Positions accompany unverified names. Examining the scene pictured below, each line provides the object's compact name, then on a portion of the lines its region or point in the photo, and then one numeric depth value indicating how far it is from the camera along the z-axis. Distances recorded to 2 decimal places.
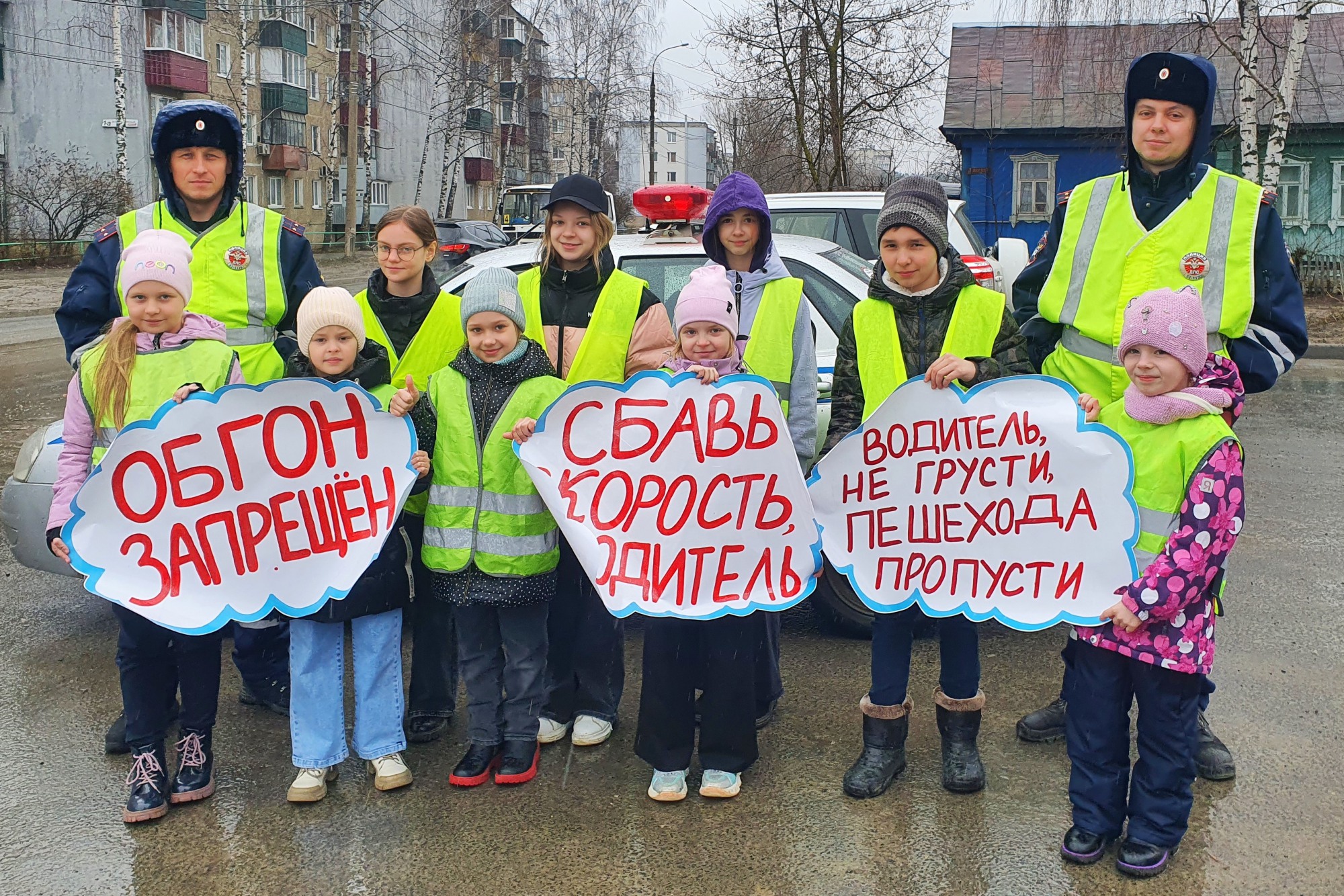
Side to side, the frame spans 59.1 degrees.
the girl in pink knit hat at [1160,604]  3.09
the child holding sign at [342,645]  3.69
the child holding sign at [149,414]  3.56
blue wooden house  27.73
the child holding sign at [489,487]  3.71
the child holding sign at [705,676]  3.69
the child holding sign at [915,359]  3.59
